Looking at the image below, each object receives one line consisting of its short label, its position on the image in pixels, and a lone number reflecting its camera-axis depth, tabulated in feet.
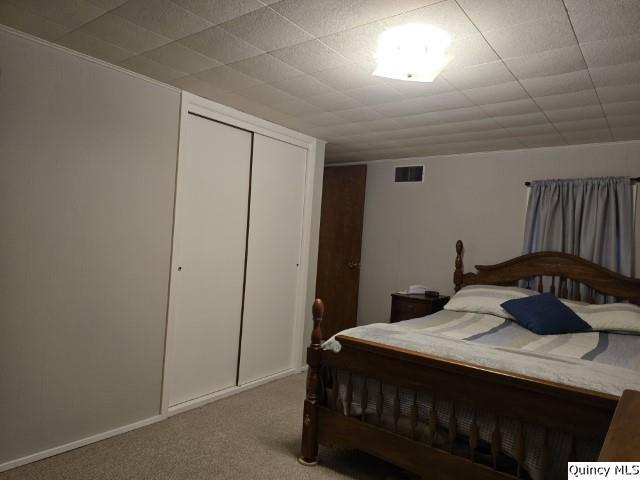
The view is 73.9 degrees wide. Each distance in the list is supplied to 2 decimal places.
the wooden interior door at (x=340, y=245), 15.90
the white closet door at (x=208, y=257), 9.55
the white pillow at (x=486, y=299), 10.92
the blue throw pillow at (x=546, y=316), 9.48
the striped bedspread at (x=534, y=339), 7.83
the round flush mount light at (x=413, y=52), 5.93
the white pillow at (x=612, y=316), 9.52
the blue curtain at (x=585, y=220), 10.97
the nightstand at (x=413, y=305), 12.62
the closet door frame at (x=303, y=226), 9.26
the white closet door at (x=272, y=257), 11.35
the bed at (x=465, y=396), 5.44
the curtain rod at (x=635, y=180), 10.86
